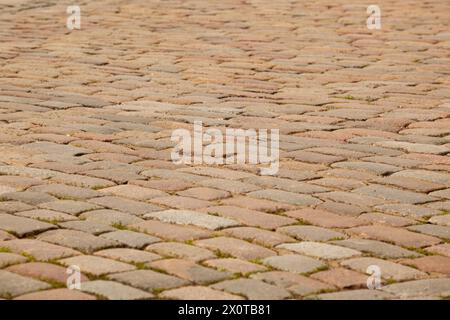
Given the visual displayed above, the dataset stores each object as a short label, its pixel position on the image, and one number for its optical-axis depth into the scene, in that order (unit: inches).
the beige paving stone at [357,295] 236.2
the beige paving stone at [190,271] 246.2
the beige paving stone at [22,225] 277.0
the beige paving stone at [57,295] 229.4
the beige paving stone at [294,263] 256.0
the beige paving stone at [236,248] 265.3
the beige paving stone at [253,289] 235.7
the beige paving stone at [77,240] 266.5
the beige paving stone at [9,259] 251.2
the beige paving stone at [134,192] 315.1
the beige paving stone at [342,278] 246.2
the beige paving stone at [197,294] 233.5
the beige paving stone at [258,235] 276.7
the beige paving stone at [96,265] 248.7
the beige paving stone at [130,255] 257.6
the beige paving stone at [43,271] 242.1
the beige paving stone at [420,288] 240.7
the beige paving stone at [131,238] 270.8
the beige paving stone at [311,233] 281.2
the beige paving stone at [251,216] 291.9
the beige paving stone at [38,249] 258.3
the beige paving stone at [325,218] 293.5
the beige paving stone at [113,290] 232.1
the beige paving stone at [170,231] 278.3
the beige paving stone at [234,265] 253.5
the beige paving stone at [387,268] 253.5
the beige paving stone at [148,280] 239.6
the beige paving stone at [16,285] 232.7
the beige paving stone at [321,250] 266.7
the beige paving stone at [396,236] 279.0
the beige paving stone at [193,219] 289.7
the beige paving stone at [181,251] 261.9
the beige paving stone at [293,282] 241.0
